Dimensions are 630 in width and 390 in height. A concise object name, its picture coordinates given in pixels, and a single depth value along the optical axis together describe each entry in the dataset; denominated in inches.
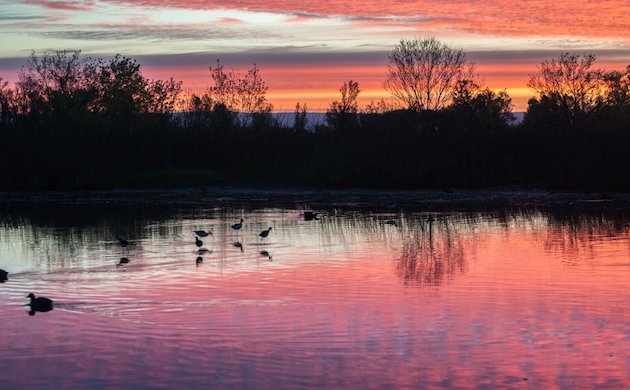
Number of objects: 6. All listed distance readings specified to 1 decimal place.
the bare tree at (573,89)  2790.4
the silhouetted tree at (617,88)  2960.1
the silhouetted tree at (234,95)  2751.0
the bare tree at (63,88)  2652.6
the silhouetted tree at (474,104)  1920.5
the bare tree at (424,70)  2524.6
